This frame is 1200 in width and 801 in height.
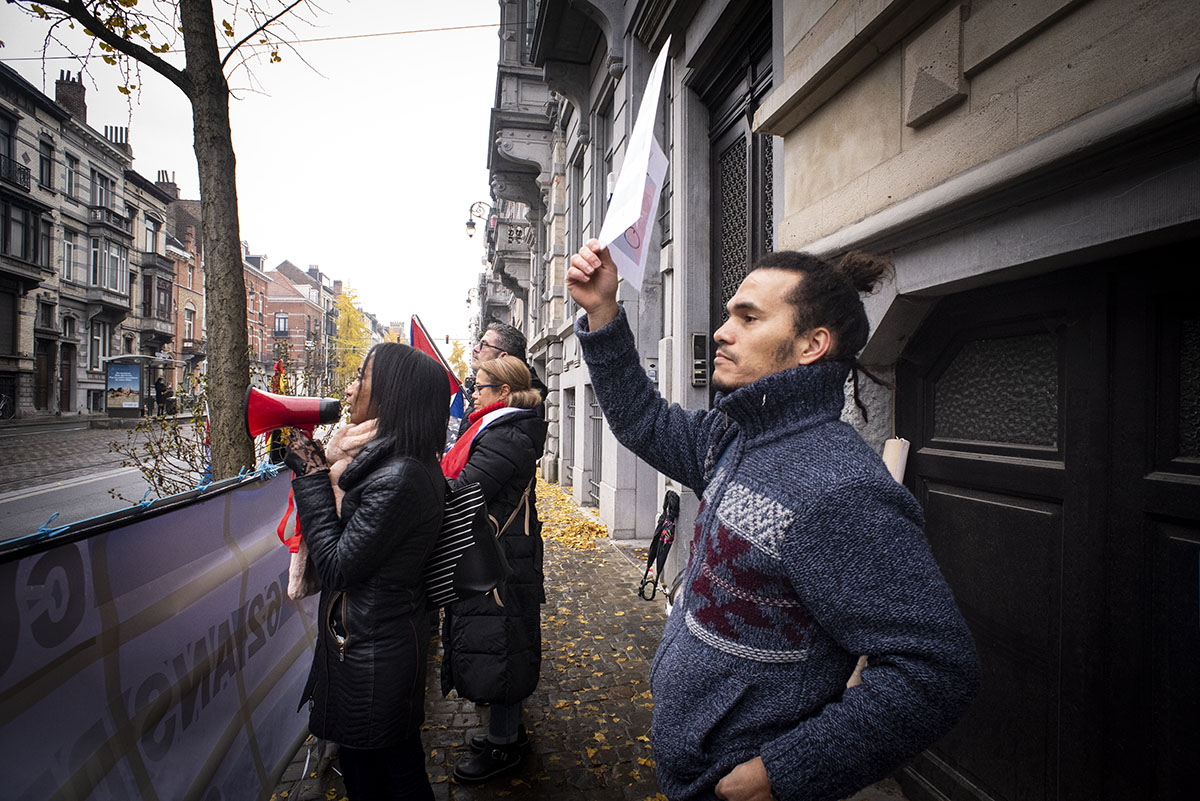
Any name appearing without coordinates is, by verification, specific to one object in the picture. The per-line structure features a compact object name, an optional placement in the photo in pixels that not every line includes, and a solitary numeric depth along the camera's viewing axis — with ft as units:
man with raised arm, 3.32
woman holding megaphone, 6.64
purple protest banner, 5.05
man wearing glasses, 11.38
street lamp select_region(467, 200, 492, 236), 81.66
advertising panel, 85.06
